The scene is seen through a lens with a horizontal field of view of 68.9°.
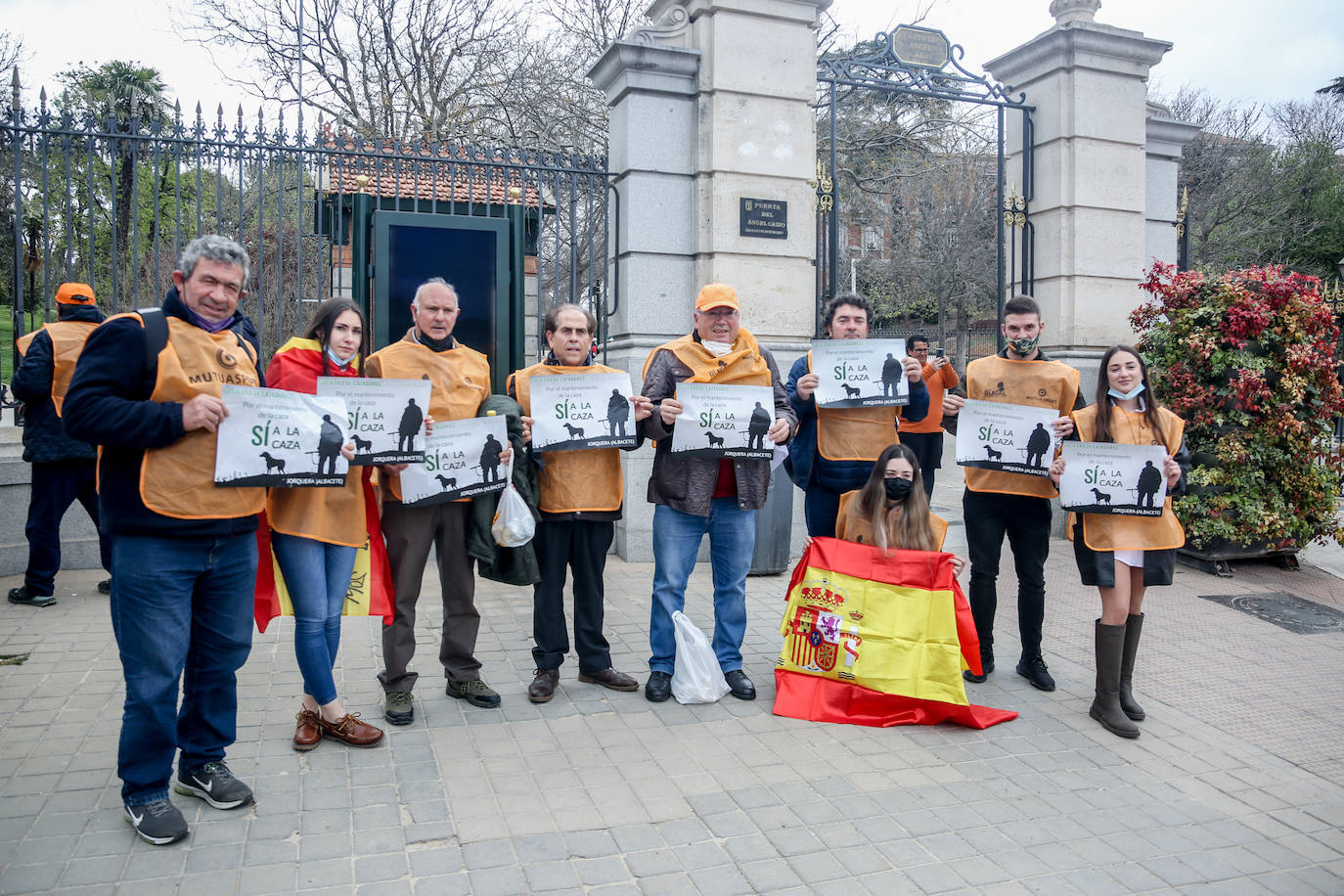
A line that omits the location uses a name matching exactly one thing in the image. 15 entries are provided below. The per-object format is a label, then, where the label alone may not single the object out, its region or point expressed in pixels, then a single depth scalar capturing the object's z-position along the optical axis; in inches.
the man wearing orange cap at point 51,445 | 243.4
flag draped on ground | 178.4
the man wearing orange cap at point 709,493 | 192.7
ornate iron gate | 332.8
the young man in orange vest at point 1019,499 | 200.4
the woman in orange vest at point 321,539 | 155.3
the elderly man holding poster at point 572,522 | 189.3
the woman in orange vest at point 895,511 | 186.5
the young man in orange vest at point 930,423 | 221.1
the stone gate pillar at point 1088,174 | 362.9
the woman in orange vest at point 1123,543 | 179.2
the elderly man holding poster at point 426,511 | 176.2
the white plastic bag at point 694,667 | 189.8
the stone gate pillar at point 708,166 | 314.3
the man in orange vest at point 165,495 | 125.0
